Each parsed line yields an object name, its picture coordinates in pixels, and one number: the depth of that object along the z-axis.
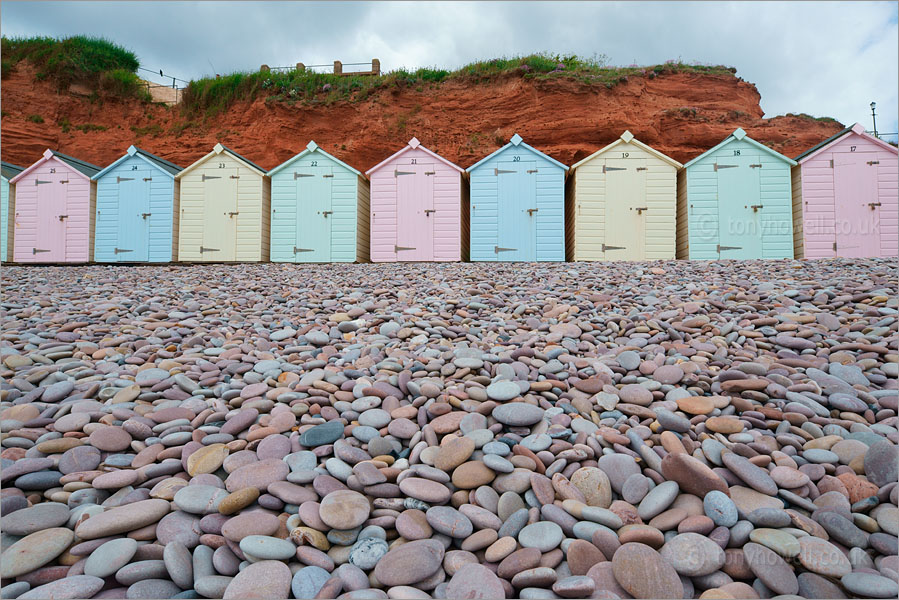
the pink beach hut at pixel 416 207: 10.45
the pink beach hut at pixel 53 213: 10.87
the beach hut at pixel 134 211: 10.80
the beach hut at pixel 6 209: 10.88
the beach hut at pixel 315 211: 10.66
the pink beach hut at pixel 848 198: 9.70
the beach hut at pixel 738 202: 9.94
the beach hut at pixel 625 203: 10.22
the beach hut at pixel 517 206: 10.25
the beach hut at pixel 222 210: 10.76
